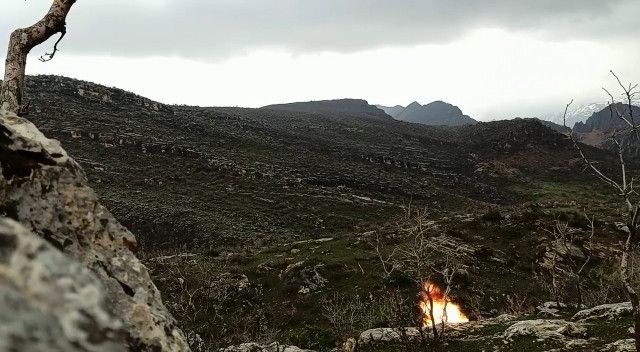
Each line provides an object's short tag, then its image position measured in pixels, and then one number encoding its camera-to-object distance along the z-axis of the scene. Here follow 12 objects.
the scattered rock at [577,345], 18.47
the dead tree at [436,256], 38.62
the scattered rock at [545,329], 20.22
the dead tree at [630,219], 14.05
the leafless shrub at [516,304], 35.01
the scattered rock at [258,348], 20.94
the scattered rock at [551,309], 26.44
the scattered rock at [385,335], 24.26
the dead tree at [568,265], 36.96
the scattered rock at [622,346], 16.59
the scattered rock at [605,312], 22.33
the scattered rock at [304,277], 39.44
